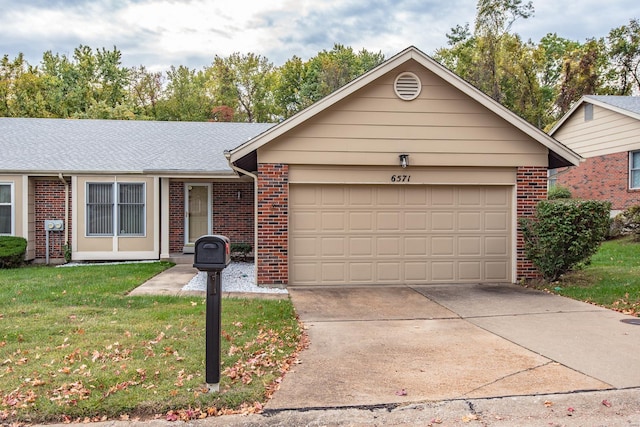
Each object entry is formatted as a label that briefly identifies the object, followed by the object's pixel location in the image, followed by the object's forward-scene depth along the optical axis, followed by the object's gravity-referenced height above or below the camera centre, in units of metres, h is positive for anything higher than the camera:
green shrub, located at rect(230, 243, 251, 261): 14.06 -1.37
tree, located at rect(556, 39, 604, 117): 27.30 +7.25
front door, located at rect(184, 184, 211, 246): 14.80 -0.24
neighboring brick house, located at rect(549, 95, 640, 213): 16.98 +2.09
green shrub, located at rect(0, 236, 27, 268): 12.88 -1.34
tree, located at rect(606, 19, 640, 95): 28.03 +8.53
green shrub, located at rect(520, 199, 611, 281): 9.28 -0.49
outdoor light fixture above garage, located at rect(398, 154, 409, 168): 10.12 +0.87
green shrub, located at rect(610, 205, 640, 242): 15.67 -0.59
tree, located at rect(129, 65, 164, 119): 36.09 +8.26
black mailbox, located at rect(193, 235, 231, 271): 4.25 -0.45
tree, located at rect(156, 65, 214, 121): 34.75 +7.40
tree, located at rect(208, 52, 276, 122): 37.06 +8.77
